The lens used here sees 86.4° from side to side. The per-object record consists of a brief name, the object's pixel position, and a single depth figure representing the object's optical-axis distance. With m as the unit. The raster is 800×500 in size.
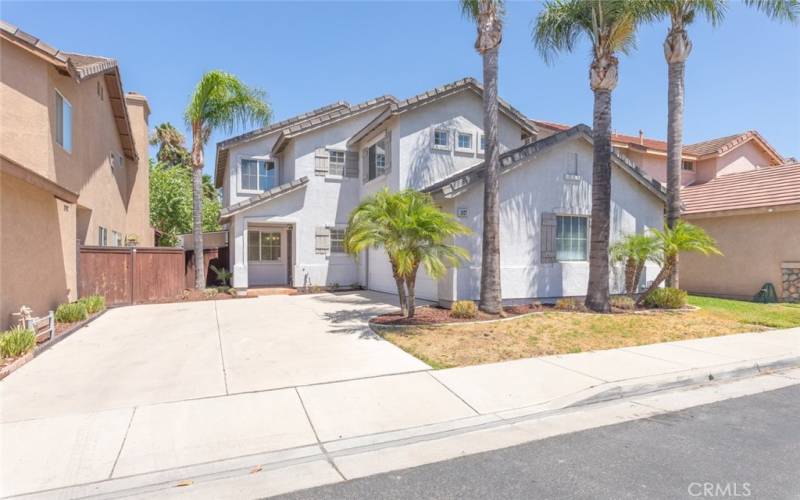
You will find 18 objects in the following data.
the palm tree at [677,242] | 12.48
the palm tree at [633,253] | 13.04
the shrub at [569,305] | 12.31
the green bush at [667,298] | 13.01
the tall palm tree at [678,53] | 14.17
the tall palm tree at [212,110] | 16.06
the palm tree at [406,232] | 9.64
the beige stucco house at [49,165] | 8.65
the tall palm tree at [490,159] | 11.20
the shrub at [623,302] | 12.84
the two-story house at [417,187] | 13.21
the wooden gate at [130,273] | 13.16
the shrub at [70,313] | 10.33
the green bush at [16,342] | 7.12
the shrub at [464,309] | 10.71
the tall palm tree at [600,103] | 12.07
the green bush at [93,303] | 11.60
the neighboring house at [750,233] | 15.13
